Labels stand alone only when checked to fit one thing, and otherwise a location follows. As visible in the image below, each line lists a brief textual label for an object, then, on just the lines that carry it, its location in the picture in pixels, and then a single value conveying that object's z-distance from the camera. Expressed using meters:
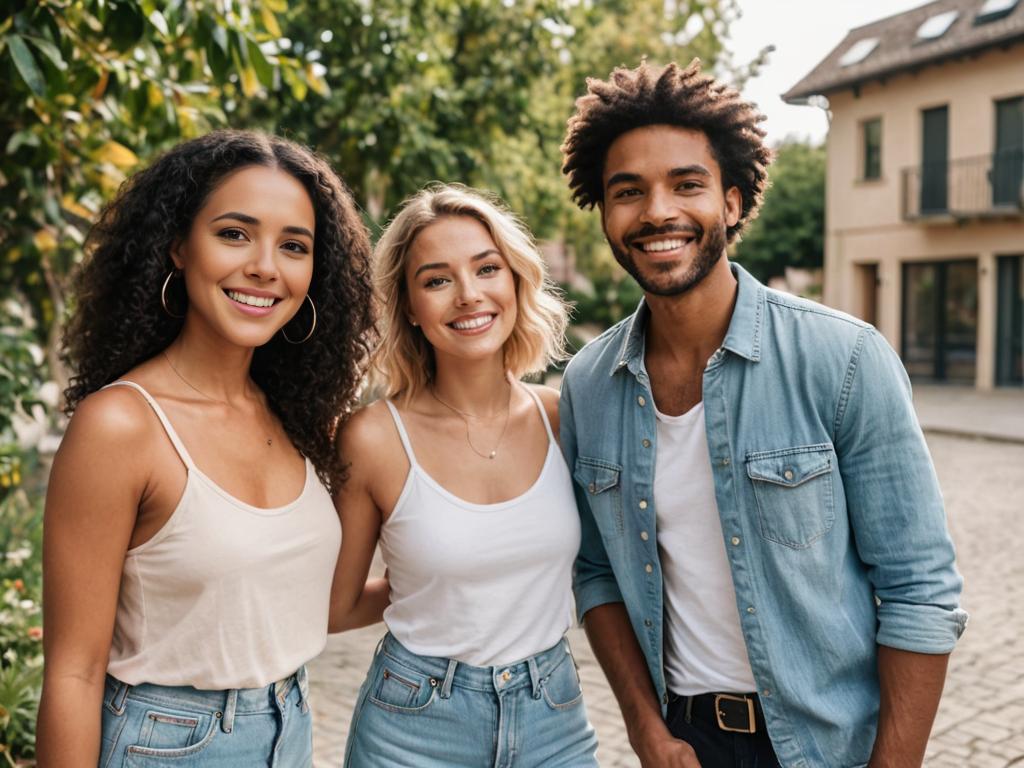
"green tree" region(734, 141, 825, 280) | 31.30
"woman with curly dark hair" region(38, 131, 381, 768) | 2.11
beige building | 22.30
